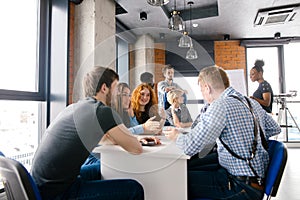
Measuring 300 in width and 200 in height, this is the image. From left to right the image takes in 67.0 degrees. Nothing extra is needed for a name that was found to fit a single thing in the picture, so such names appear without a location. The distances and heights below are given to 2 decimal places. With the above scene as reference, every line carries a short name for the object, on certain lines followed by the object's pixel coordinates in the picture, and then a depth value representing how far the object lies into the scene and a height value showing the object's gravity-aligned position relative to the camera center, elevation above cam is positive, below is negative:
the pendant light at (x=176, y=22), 2.41 +0.92
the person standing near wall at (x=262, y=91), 3.17 +0.25
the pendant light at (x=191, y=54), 3.66 +0.90
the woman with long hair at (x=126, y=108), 1.83 +0.01
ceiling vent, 3.41 +1.48
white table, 1.17 -0.33
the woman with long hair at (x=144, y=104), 2.27 +0.05
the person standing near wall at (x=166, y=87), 2.54 +0.28
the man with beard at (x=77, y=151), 1.09 -0.21
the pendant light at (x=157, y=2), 1.92 +0.91
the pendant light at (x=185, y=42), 2.98 +0.89
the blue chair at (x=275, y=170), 1.11 -0.30
